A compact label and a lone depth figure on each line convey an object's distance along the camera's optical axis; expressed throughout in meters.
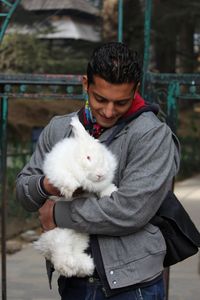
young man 2.22
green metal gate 3.71
